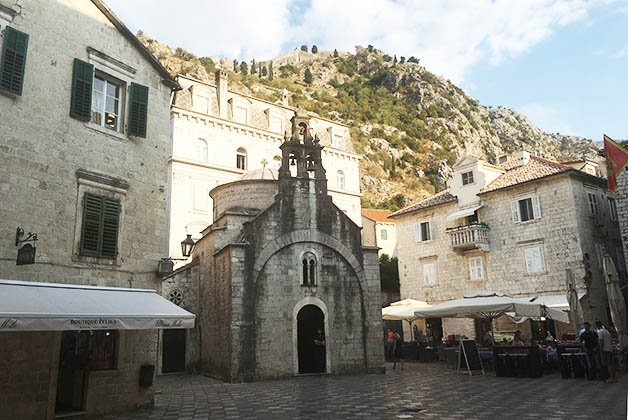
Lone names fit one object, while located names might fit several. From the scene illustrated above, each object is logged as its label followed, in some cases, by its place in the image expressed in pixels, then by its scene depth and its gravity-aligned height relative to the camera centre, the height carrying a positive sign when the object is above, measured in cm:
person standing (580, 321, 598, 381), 1470 -133
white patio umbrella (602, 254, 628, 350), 1773 +14
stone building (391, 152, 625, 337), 2447 +422
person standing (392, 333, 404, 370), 2162 -167
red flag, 1623 +519
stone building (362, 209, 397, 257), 4569 +776
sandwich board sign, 1848 -187
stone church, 1777 +105
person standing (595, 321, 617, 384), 1402 -148
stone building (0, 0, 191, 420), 1018 +319
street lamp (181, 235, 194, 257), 1961 +302
